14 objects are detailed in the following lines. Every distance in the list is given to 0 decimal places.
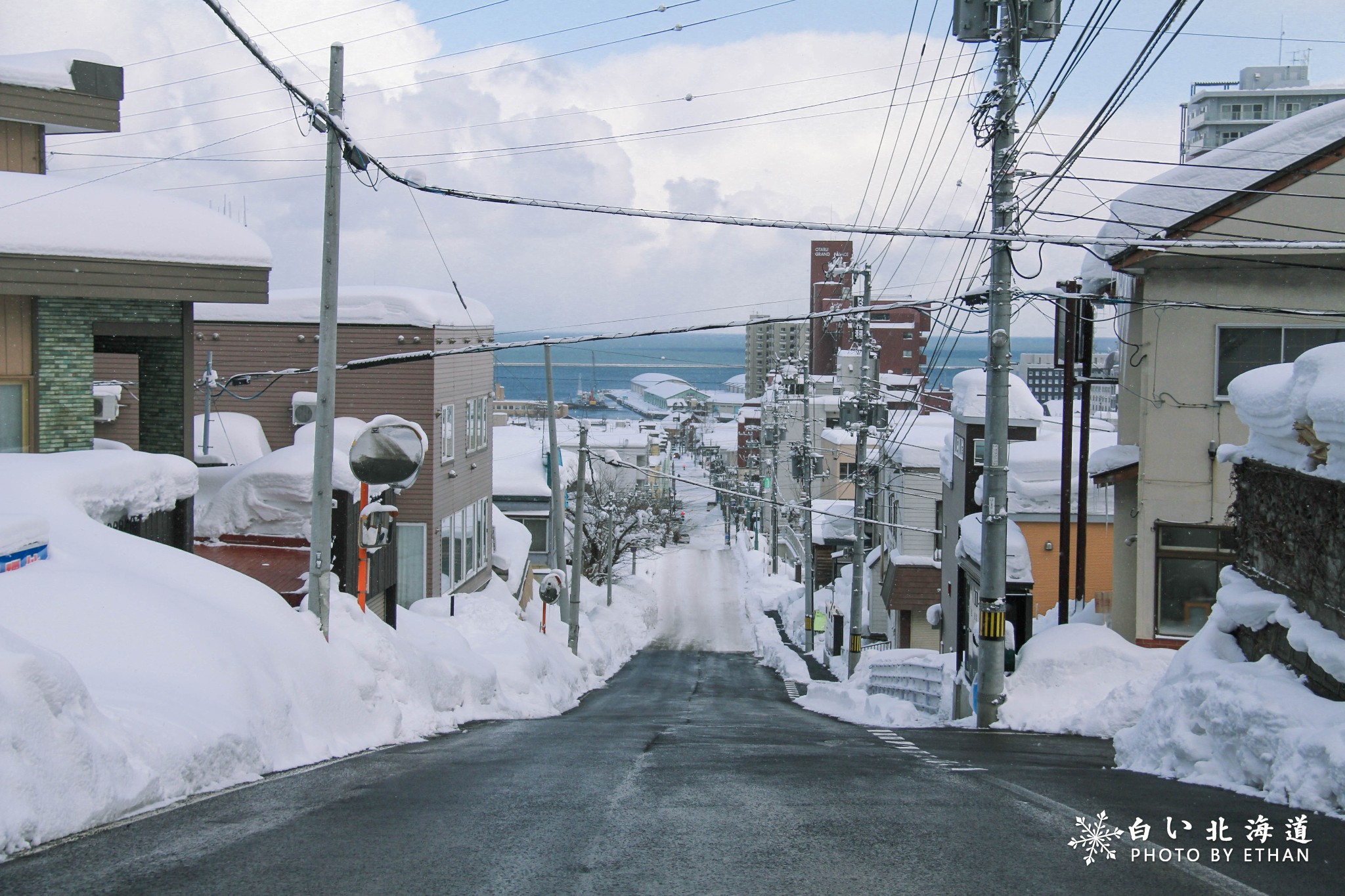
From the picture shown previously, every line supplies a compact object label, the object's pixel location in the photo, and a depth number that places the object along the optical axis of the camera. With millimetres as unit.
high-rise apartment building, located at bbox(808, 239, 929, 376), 109250
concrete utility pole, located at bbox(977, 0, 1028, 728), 13484
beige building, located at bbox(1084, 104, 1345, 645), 15031
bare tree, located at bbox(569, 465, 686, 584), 54781
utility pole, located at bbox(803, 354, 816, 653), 34209
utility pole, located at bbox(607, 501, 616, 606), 50500
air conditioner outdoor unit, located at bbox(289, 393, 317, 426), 24125
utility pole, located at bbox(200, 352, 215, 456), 21062
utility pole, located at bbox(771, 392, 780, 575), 56731
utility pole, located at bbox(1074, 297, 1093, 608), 17580
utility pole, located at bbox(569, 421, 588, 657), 27328
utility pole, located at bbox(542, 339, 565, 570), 26147
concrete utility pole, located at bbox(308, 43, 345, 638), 11266
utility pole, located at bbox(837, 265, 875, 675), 26328
